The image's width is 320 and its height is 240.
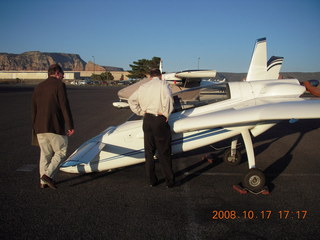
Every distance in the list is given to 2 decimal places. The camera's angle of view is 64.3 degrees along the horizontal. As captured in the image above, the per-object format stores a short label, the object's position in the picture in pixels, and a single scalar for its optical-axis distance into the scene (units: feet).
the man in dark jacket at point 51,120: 12.85
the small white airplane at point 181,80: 20.44
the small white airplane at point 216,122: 12.91
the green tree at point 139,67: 237.76
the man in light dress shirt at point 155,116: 12.83
